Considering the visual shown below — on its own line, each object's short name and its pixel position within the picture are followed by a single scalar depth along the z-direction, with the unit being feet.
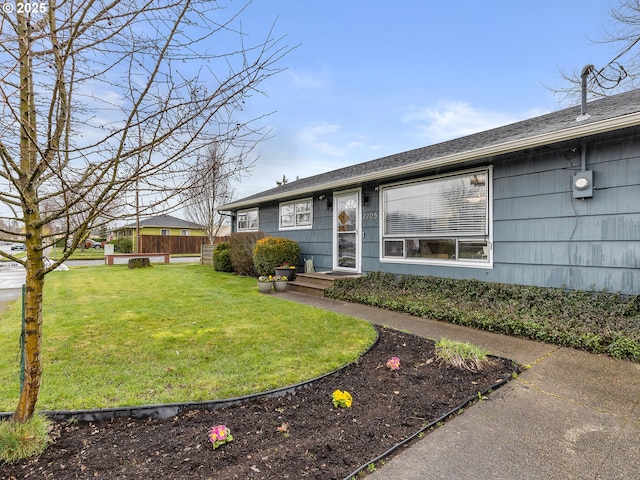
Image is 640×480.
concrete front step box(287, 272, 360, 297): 25.33
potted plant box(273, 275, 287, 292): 27.28
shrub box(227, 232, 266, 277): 36.11
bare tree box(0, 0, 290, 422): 6.31
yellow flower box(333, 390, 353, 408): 8.47
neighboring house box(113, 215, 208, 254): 86.92
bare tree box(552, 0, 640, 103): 20.34
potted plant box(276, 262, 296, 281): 30.12
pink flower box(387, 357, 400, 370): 10.76
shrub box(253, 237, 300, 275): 31.35
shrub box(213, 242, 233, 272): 41.37
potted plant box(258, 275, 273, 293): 26.50
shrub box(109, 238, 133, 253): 96.17
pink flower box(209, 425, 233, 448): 6.75
